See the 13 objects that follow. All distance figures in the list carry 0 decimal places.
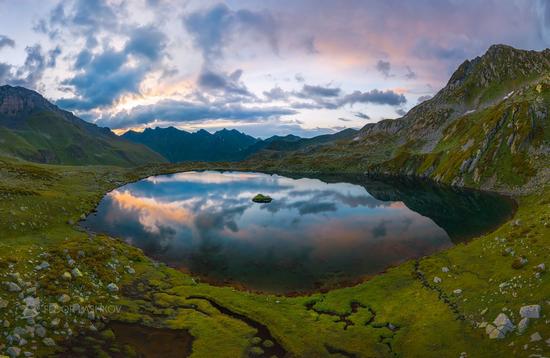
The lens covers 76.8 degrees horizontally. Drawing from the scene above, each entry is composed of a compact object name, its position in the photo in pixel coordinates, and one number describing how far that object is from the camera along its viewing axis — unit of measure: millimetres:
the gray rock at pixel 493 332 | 28250
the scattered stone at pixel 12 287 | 32156
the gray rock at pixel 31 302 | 31069
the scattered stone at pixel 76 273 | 40231
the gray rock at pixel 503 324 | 28344
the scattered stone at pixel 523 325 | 27359
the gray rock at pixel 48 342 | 27420
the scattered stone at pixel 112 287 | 41381
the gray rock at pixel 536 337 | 25422
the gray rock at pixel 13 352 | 24609
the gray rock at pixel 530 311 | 28141
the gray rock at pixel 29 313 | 29259
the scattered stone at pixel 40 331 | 28125
